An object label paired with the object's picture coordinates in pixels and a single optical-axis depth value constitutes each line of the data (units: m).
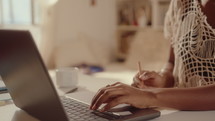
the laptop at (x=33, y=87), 0.56
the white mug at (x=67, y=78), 1.23
